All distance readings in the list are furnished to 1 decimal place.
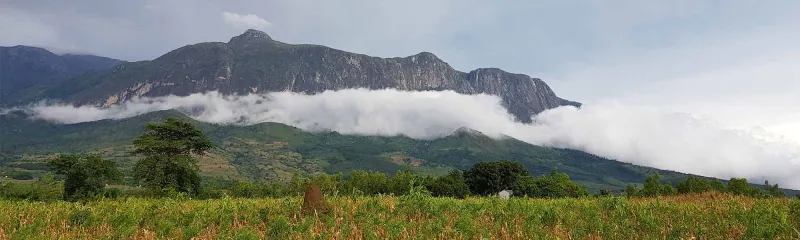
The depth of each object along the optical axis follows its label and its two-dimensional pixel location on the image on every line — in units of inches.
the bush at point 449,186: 2928.9
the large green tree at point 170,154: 2265.0
